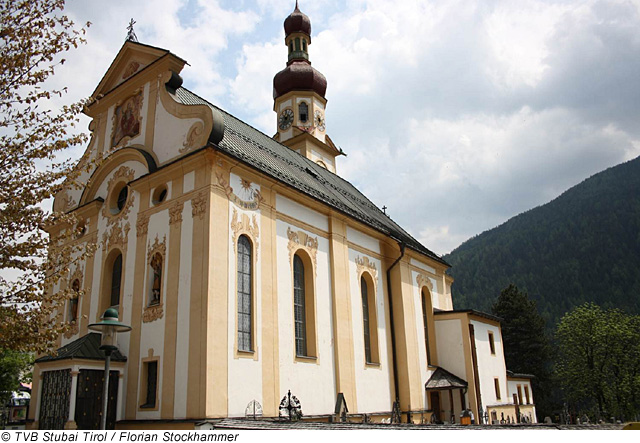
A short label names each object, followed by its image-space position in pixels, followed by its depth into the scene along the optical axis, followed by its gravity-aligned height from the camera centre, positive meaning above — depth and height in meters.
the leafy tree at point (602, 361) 44.53 +2.59
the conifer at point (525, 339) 53.06 +5.32
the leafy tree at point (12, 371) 34.56 +2.62
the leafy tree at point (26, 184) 10.13 +4.09
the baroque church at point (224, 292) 15.20 +3.62
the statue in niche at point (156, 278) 16.68 +3.78
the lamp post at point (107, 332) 9.71 +1.35
